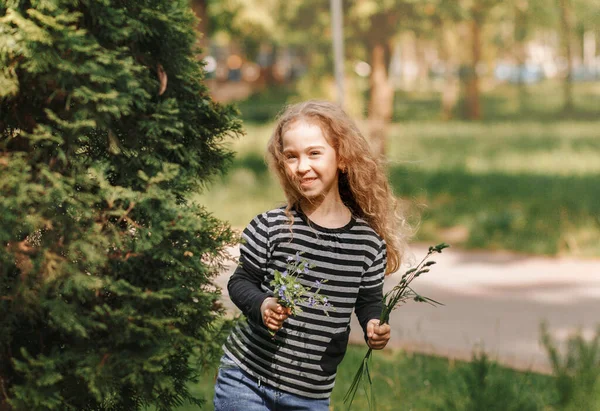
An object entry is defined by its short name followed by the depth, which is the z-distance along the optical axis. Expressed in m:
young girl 2.72
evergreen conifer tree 2.26
